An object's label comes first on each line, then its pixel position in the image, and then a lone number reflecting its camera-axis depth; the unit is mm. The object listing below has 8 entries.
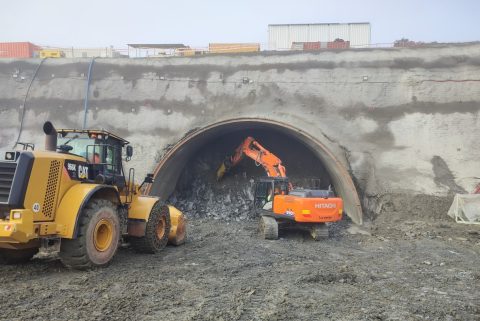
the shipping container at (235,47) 21059
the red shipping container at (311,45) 23972
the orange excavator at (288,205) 11508
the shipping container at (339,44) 22878
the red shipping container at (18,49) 28219
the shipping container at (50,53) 20500
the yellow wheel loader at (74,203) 6082
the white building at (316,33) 26828
